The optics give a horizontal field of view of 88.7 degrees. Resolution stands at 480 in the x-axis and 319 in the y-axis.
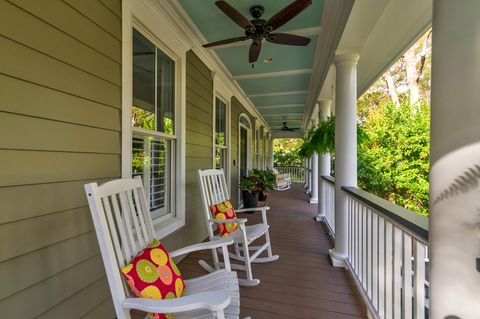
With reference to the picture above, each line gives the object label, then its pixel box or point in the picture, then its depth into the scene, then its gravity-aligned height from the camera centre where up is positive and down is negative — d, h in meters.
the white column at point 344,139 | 2.66 +0.23
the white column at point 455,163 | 0.73 -0.01
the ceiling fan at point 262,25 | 1.97 +1.22
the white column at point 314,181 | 6.48 -0.56
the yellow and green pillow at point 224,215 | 2.55 -0.60
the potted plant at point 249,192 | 5.23 -0.69
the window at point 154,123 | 2.16 +0.35
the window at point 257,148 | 8.59 +0.43
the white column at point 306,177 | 9.87 -0.69
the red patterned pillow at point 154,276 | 1.19 -0.61
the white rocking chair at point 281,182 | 9.06 -0.85
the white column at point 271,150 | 12.45 +0.51
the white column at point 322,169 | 4.58 -0.18
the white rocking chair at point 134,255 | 1.03 -0.54
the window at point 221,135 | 4.33 +0.46
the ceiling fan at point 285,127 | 10.27 +1.40
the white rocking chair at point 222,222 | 2.28 -0.73
